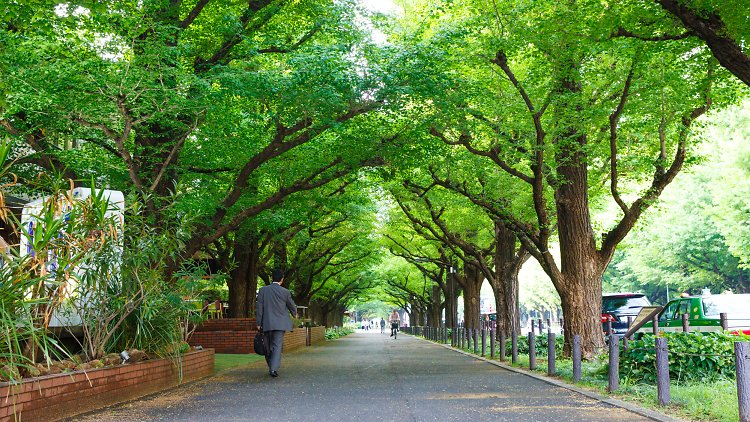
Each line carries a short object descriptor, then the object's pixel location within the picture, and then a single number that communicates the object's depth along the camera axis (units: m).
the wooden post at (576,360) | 9.12
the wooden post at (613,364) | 7.78
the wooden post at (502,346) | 14.13
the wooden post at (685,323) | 13.09
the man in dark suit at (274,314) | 10.08
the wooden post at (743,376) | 5.28
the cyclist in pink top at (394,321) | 40.18
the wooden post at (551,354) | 10.27
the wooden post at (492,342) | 15.02
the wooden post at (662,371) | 6.58
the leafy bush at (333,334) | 40.21
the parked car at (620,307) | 18.53
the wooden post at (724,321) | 12.91
